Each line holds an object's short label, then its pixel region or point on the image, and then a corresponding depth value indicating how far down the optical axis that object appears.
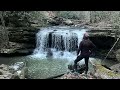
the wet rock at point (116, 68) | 4.82
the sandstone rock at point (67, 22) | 9.66
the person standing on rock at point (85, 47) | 3.42
